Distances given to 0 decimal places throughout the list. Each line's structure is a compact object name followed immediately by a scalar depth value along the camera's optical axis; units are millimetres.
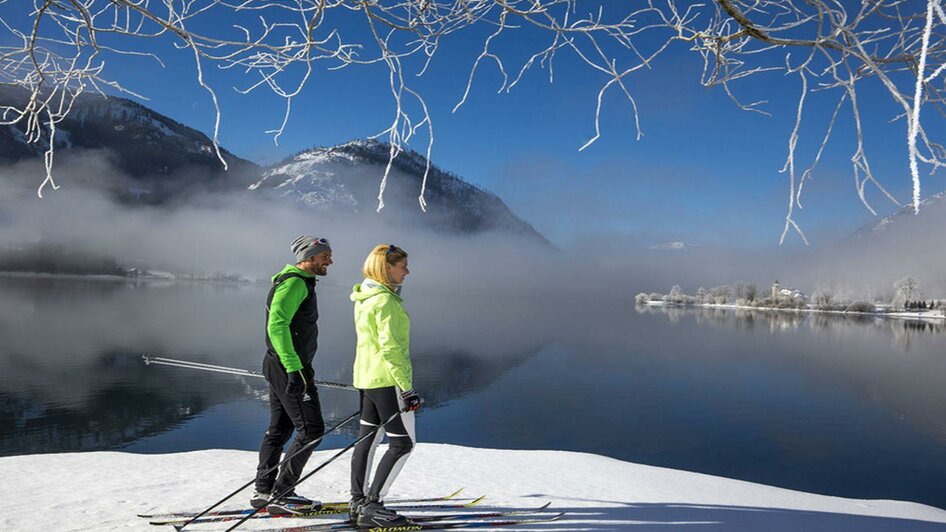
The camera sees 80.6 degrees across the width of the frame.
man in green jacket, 4016
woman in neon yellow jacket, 3775
